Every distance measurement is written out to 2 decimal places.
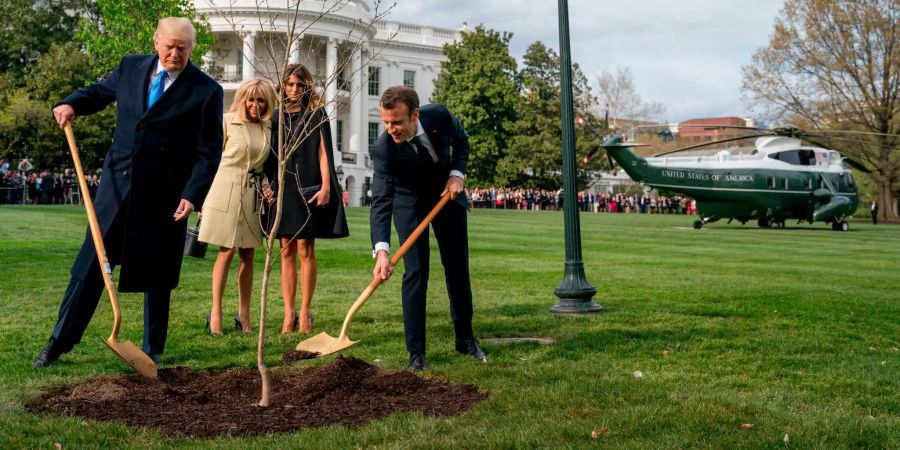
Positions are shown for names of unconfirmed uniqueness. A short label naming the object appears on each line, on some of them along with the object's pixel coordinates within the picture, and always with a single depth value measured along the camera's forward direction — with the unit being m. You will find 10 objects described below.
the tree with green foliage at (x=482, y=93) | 69.69
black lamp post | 9.41
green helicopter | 36.38
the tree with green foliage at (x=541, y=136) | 67.94
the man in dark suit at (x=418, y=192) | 6.34
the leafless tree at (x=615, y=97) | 79.25
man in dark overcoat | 6.11
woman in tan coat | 7.70
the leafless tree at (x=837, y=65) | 55.03
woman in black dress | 7.91
